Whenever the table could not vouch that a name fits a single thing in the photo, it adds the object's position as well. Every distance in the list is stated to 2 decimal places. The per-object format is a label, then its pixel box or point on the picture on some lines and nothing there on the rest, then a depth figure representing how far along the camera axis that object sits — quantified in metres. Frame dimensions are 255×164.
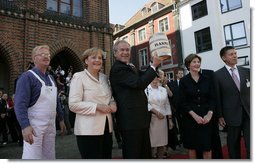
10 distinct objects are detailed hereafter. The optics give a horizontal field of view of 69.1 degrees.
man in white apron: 1.18
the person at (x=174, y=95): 2.45
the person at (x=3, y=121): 3.37
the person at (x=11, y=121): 3.53
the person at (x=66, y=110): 3.76
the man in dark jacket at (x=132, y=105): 1.18
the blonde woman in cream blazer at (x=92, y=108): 1.17
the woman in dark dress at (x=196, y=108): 1.49
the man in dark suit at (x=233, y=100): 1.51
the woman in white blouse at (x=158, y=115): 2.09
